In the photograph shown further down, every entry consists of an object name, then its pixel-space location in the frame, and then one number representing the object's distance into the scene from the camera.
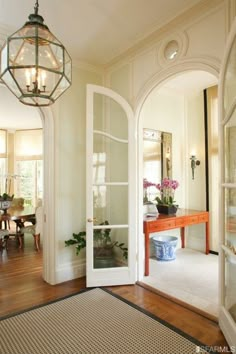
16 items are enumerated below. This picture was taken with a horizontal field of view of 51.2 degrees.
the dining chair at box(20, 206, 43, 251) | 4.94
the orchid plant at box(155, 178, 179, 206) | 4.29
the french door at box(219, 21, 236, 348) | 2.06
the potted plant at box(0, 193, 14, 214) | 5.31
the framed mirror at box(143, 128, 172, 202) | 4.49
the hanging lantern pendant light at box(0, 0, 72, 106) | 1.51
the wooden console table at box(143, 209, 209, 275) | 3.50
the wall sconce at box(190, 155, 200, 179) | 4.90
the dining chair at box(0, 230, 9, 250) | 4.82
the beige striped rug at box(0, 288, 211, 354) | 2.02
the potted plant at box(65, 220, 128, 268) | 3.27
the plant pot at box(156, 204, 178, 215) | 4.09
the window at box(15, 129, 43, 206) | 8.45
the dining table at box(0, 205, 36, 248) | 5.04
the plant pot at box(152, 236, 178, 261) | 4.16
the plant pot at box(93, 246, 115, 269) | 3.25
